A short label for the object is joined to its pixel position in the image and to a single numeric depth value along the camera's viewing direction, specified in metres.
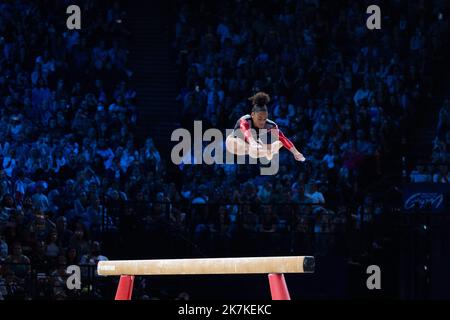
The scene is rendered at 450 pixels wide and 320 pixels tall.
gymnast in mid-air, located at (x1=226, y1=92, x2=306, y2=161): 20.16
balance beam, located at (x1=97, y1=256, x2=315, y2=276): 18.14
